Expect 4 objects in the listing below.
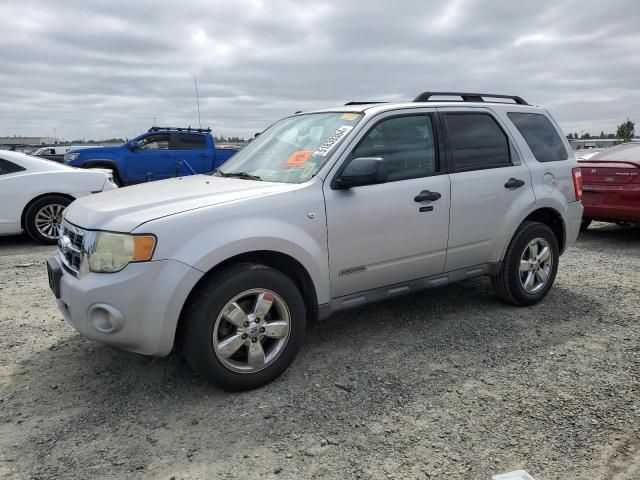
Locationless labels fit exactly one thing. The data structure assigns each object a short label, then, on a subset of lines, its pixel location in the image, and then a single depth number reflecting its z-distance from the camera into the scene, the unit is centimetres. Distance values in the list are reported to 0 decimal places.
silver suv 298
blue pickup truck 1303
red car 735
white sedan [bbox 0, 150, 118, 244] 753
